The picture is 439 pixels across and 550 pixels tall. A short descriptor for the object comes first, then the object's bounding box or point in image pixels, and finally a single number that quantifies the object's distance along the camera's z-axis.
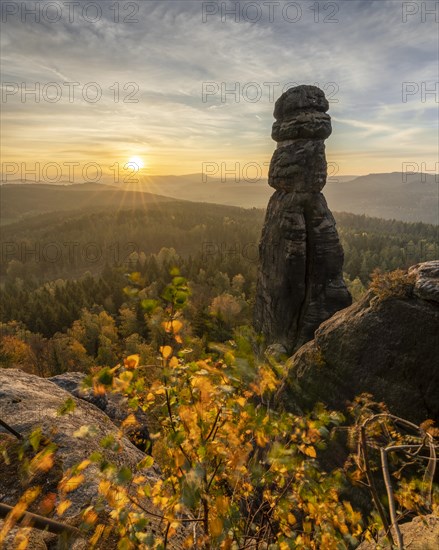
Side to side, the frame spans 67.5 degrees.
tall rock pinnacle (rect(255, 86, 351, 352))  35.34
